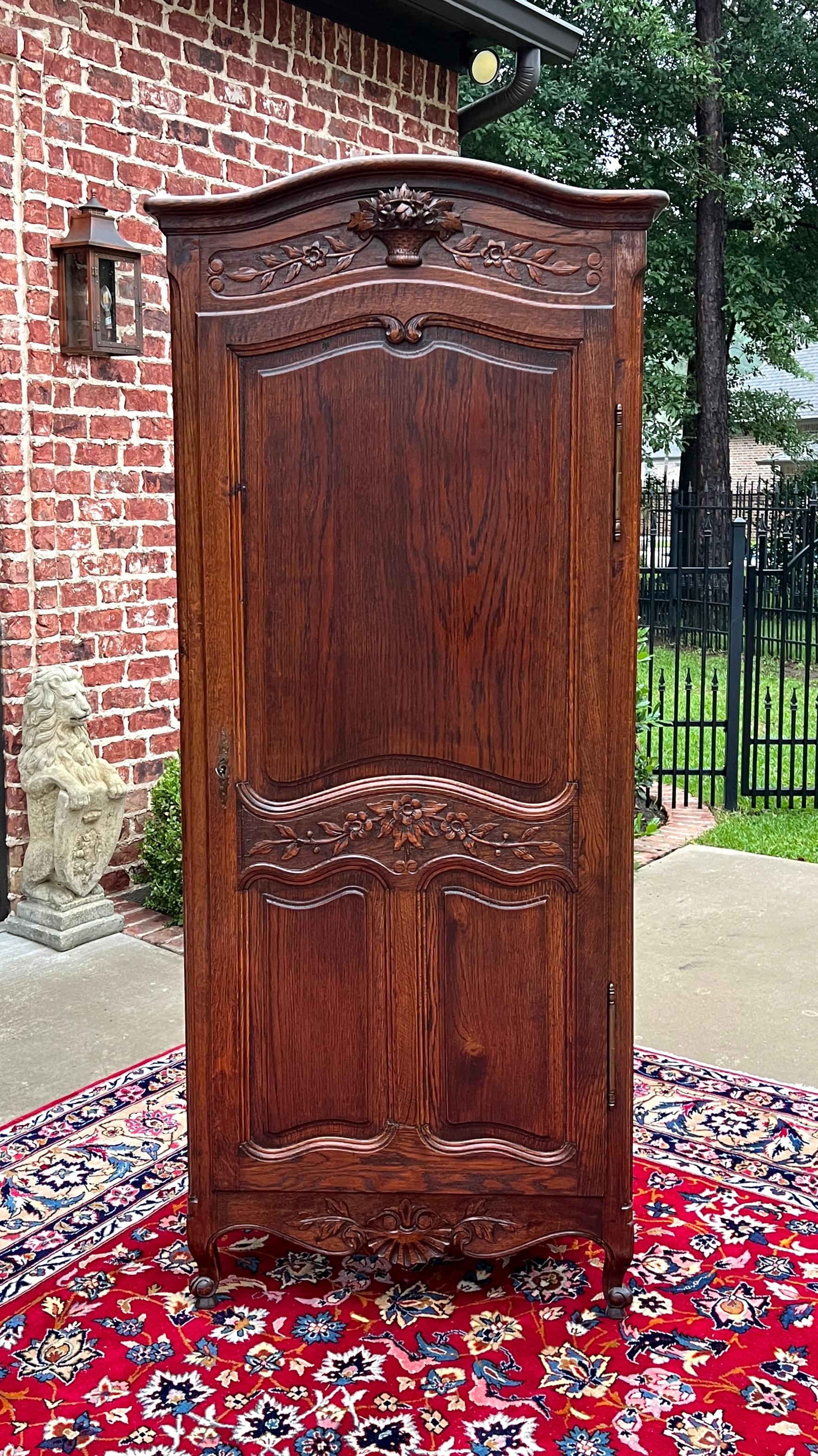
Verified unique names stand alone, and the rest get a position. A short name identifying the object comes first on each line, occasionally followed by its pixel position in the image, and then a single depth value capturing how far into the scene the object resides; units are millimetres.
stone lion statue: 5328
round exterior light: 7457
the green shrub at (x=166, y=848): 5695
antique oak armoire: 2697
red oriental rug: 2598
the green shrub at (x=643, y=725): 7590
